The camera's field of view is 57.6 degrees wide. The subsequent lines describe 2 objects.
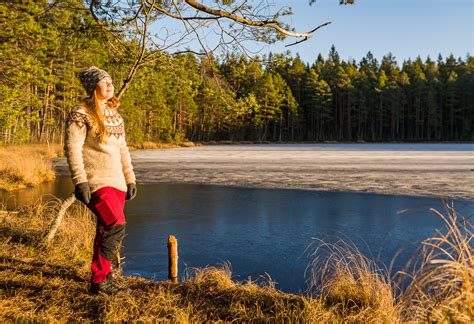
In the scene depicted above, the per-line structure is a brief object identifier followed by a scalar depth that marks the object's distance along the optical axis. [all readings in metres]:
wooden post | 4.07
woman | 3.16
